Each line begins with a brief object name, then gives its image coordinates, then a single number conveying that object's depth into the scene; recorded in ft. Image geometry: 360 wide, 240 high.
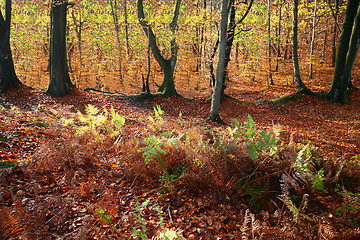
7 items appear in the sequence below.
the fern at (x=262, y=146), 10.81
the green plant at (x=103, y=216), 7.73
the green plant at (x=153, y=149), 10.59
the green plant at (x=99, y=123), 16.66
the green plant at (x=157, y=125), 21.20
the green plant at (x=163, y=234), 6.31
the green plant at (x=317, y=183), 10.61
